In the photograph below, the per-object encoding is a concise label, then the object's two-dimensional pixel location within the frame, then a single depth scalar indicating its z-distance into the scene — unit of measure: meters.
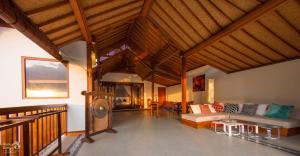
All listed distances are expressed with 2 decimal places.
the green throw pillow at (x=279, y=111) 5.14
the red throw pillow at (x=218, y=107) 7.24
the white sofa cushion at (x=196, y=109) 6.84
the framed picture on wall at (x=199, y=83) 9.79
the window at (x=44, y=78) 4.76
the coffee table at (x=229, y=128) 4.93
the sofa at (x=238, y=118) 4.67
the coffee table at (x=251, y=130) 4.81
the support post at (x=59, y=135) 3.21
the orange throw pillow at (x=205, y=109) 6.89
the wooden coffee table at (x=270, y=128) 4.35
